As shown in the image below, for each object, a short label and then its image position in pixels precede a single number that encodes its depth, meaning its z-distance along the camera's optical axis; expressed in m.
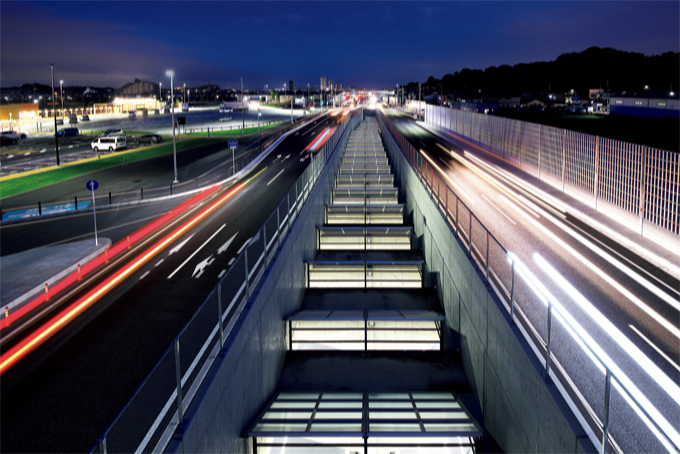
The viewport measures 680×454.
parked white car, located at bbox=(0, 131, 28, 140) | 68.31
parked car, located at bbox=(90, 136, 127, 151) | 57.09
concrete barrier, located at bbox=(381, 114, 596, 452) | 6.30
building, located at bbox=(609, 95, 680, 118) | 101.12
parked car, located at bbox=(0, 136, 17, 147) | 65.12
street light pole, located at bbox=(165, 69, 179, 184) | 37.44
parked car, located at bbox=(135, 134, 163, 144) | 66.12
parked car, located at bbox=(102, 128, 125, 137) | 70.21
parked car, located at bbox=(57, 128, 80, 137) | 76.74
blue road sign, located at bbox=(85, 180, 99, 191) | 21.58
